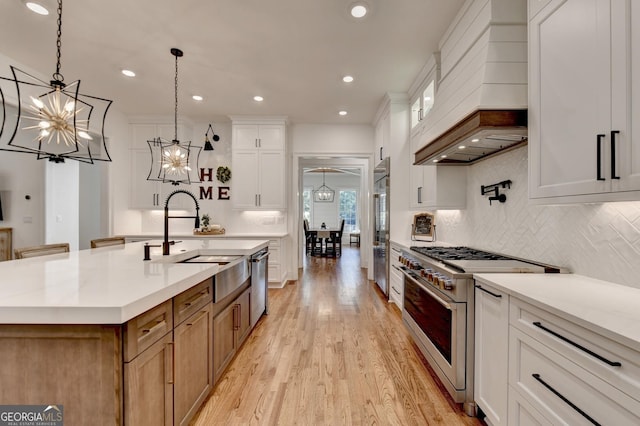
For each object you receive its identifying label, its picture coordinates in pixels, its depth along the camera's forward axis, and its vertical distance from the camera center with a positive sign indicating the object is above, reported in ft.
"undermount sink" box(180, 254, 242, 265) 8.09 -1.41
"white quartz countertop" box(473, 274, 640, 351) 3.06 -1.23
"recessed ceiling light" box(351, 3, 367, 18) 7.53 +5.59
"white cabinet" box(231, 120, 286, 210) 16.35 +2.80
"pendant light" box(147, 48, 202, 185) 12.09 +2.56
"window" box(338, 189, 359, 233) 37.01 +0.81
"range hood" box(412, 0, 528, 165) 5.74 +2.97
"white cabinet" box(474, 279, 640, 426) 2.97 -2.08
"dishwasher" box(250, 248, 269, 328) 9.68 -2.73
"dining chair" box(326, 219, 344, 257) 26.11 -2.35
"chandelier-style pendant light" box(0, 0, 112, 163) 6.27 +4.17
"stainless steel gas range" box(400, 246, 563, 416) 5.87 -2.20
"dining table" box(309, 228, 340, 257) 25.59 -2.00
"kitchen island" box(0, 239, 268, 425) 3.44 -1.74
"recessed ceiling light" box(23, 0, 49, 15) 7.53 +5.64
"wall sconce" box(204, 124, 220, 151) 16.67 +4.76
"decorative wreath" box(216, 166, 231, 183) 17.61 +2.45
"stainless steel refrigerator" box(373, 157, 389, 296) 13.65 -0.64
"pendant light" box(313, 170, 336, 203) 33.35 +2.27
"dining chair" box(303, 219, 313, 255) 27.30 -2.62
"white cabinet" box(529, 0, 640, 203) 3.58 +1.68
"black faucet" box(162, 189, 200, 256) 7.11 -0.75
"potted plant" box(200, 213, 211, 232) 16.78 -0.57
